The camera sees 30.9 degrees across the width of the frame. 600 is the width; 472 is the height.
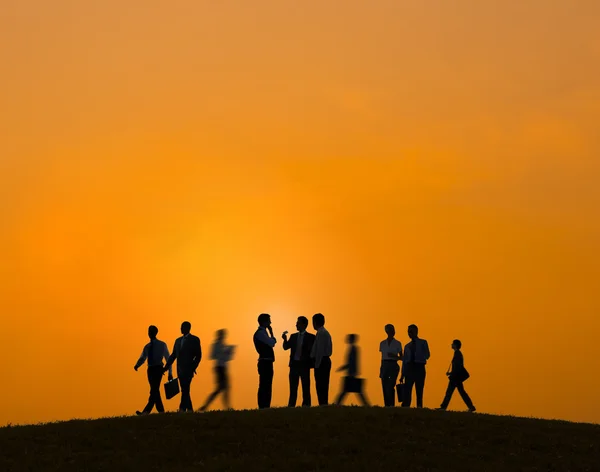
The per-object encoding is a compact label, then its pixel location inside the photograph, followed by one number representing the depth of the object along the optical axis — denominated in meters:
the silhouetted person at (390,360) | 34.34
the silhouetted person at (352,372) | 33.25
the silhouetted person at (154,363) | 32.72
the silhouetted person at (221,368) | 33.38
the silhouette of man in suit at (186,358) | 32.84
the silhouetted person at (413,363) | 34.47
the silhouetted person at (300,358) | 32.62
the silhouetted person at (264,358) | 32.44
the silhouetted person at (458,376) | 35.44
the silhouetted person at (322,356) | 32.31
